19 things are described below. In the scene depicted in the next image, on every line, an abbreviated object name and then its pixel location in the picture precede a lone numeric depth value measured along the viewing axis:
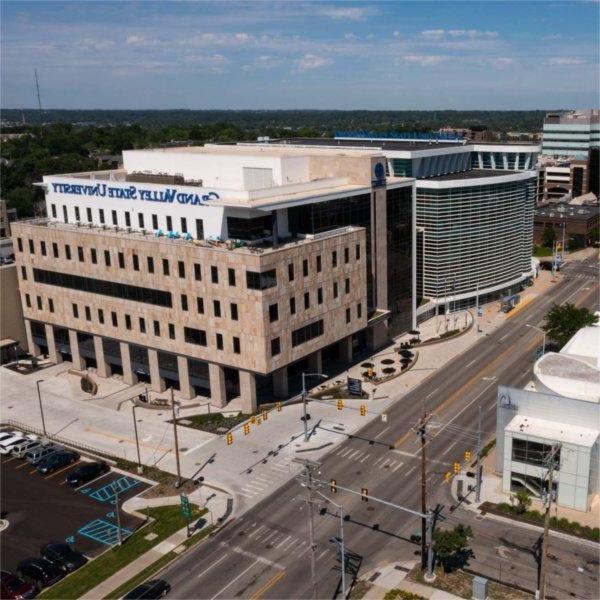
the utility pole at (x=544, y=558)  48.97
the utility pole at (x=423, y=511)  49.31
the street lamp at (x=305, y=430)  78.46
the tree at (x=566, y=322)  103.25
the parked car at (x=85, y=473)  73.94
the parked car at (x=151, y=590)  54.41
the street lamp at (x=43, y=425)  85.32
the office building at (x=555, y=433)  64.19
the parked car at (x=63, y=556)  59.19
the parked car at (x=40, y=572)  57.53
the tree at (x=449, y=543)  53.69
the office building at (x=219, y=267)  86.56
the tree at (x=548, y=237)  191.25
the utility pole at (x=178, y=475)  69.01
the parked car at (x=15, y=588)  55.72
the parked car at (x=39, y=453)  78.94
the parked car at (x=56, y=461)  77.06
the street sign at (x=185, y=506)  62.44
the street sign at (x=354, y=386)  90.12
